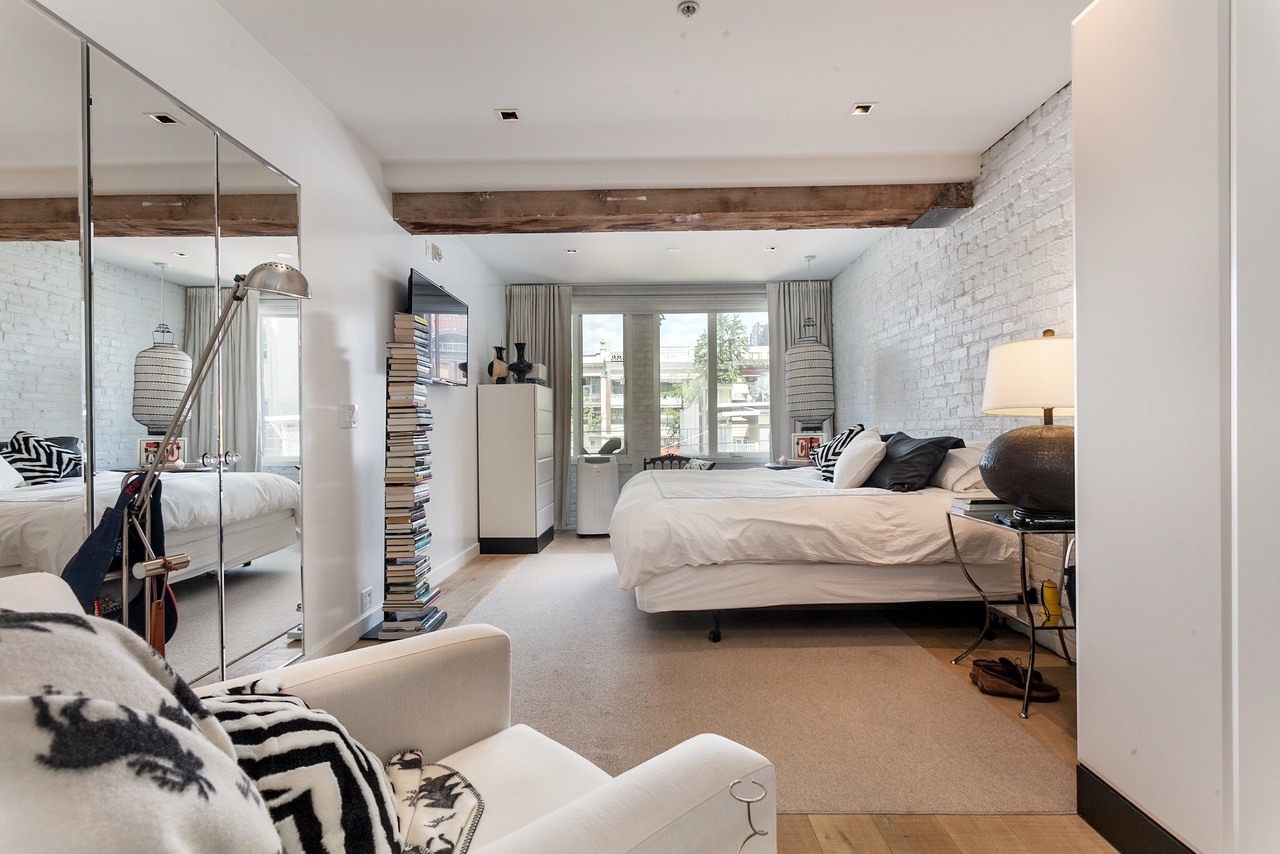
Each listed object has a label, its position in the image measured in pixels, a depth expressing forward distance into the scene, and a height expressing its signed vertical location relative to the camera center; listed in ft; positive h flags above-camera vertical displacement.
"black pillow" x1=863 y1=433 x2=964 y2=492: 10.91 -0.71
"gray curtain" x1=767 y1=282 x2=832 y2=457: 20.72 +3.33
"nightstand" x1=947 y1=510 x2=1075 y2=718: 7.36 -2.61
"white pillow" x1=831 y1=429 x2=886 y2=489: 11.50 -0.74
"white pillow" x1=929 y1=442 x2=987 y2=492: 10.50 -0.83
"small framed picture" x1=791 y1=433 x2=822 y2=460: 19.04 -0.61
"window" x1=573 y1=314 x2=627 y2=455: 21.66 +1.49
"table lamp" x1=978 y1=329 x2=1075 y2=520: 7.11 -0.16
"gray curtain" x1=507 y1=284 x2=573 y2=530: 20.85 +3.00
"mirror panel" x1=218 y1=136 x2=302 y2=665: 7.39 +0.24
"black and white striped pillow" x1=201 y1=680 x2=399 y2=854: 2.30 -1.35
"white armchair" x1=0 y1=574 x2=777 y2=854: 2.43 -1.56
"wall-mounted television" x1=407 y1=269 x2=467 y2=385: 12.66 +2.26
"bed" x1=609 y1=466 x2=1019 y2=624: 9.70 -1.98
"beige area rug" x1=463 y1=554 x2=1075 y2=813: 5.97 -3.39
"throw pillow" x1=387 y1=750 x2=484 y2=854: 3.04 -1.98
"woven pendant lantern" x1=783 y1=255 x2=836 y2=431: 18.56 +1.31
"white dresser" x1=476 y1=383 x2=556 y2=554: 17.53 -1.20
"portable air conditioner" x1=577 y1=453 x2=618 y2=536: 19.85 -2.31
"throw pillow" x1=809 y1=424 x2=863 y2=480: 14.07 -0.67
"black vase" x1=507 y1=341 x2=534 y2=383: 18.40 +1.69
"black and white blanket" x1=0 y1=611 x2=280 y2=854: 1.41 -0.81
